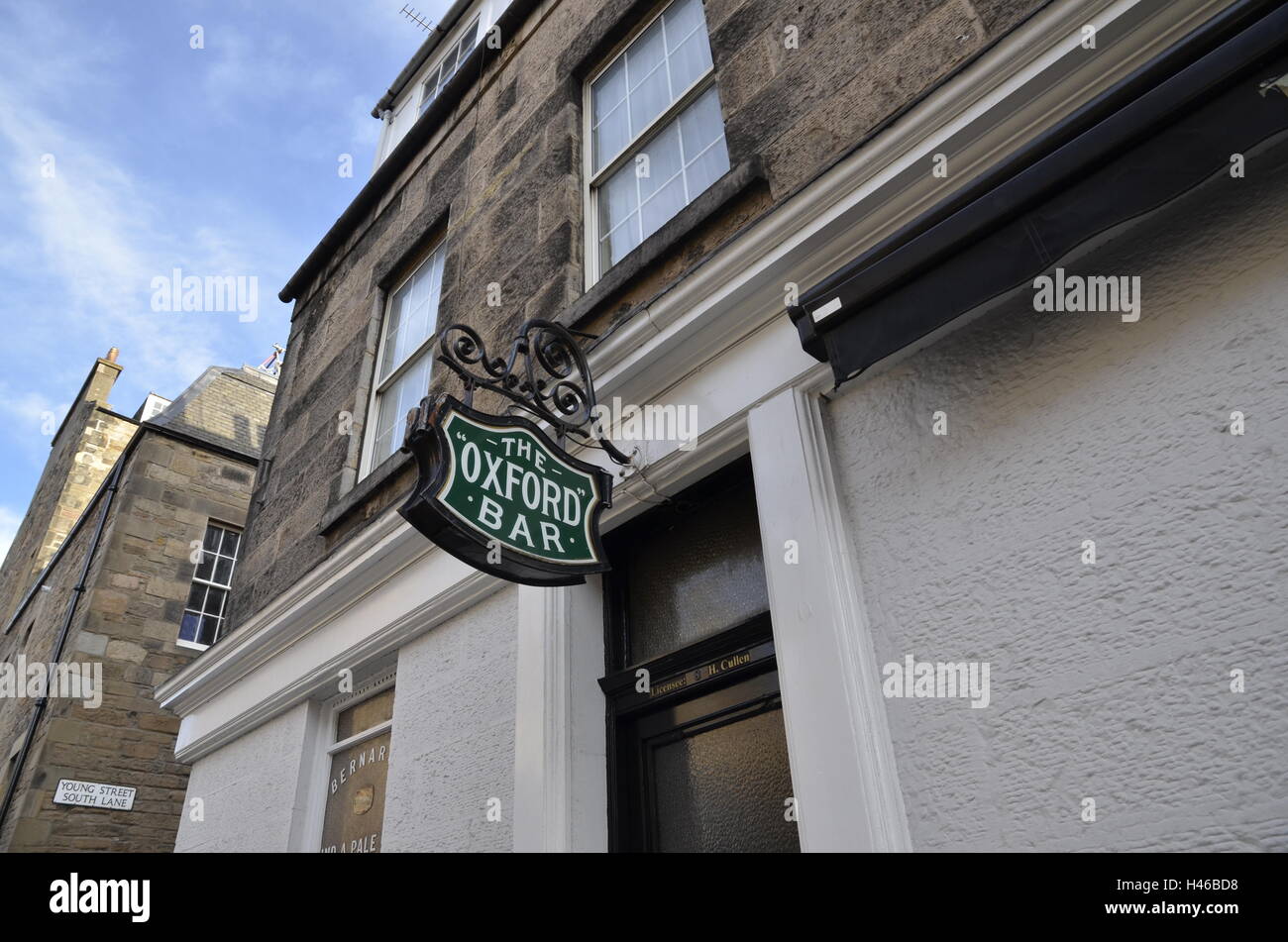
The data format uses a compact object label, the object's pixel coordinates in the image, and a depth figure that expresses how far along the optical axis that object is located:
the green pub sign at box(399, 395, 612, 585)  2.73
